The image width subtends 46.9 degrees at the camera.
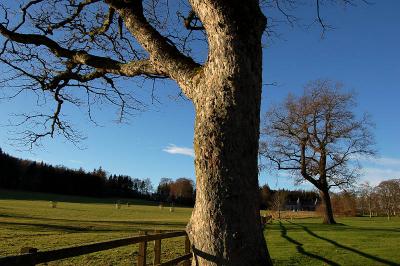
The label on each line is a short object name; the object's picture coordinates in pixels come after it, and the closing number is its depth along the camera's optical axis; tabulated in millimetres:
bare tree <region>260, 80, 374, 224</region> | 41656
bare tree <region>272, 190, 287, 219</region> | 67188
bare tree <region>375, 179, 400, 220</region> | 96750
